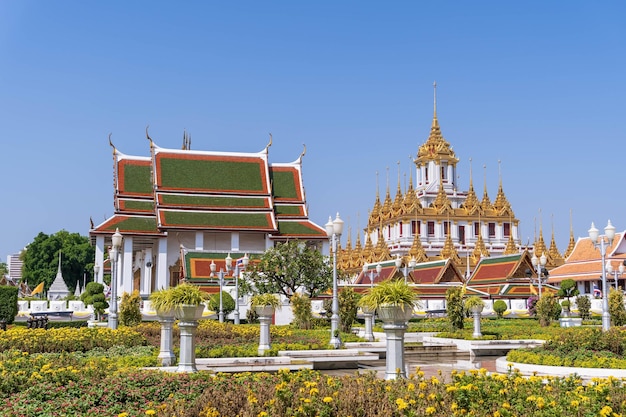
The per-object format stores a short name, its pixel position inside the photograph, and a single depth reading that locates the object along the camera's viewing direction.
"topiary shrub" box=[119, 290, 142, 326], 26.00
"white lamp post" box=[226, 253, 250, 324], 29.89
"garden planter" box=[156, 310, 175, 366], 13.98
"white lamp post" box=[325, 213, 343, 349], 19.34
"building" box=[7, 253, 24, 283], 173.88
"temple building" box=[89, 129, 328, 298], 47.28
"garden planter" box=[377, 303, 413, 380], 10.87
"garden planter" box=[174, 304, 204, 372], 12.58
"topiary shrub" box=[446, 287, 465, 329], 26.20
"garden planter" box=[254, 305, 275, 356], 18.12
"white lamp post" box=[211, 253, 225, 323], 29.02
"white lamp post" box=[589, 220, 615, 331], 22.61
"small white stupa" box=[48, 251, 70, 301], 65.25
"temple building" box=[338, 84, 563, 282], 74.69
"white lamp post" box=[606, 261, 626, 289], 40.83
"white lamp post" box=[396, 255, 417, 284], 47.61
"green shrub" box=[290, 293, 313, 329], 26.98
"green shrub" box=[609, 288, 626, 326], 29.06
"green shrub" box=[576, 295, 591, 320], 35.41
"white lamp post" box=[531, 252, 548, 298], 33.60
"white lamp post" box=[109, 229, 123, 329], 22.78
